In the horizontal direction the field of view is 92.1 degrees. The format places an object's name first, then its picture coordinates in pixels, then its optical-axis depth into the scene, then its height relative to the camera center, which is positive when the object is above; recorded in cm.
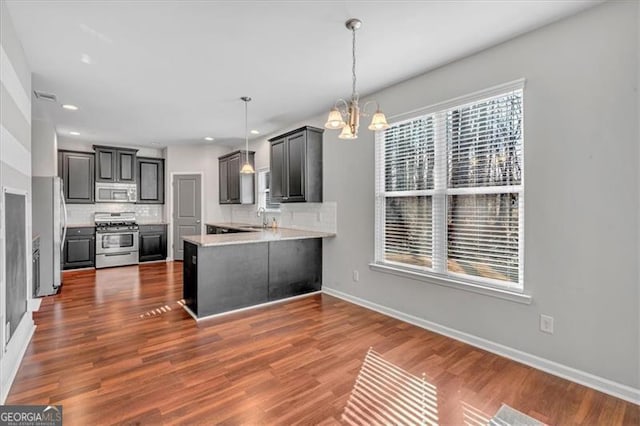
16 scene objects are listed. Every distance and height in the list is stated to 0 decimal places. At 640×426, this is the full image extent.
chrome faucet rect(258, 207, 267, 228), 580 -8
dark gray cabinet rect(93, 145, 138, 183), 643 +101
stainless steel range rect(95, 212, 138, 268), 616 -61
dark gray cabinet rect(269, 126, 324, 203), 442 +67
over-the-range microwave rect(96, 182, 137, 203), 650 +41
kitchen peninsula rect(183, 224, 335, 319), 348 -72
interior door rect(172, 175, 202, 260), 710 +12
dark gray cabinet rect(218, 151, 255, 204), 623 +64
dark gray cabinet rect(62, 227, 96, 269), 588 -72
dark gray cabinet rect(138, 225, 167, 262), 674 -70
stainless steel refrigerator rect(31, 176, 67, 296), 434 -21
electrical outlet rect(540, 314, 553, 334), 235 -88
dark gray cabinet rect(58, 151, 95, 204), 609 +73
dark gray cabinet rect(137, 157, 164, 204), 699 +72
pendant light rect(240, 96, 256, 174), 399 +145
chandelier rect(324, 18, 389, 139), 216 +64
